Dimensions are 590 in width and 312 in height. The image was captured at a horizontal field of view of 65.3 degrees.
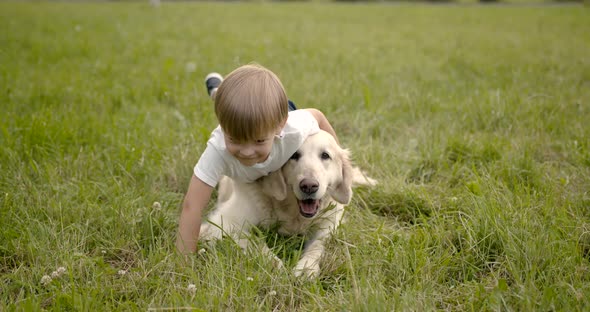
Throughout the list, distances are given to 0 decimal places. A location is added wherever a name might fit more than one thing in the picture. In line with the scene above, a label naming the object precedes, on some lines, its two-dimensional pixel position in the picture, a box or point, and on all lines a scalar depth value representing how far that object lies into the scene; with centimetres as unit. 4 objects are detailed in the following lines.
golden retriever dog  246
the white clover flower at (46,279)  200
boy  219
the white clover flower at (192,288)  195
